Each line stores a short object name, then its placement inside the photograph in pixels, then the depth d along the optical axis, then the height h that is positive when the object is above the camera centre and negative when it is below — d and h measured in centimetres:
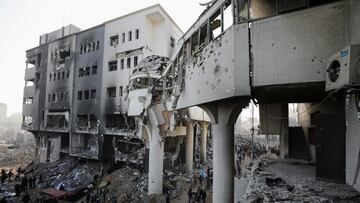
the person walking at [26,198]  1936 -663
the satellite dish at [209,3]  1013 +526
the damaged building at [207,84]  660 +168
